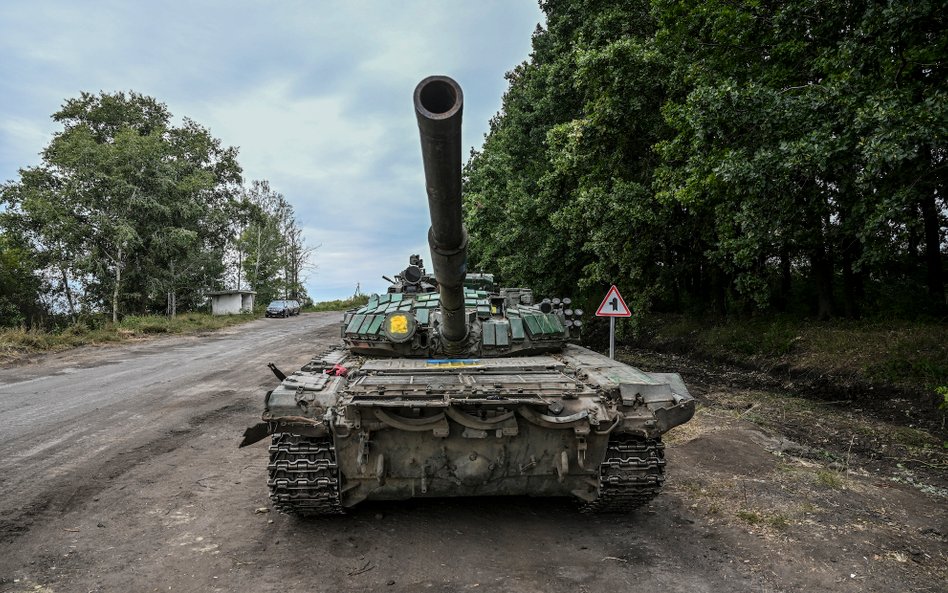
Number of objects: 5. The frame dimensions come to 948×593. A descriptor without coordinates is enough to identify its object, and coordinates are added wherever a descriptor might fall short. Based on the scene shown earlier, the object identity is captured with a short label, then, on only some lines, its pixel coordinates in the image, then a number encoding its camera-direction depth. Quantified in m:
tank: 4.40
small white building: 38.03
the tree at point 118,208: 26.31
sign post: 10.44
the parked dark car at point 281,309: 37.66
